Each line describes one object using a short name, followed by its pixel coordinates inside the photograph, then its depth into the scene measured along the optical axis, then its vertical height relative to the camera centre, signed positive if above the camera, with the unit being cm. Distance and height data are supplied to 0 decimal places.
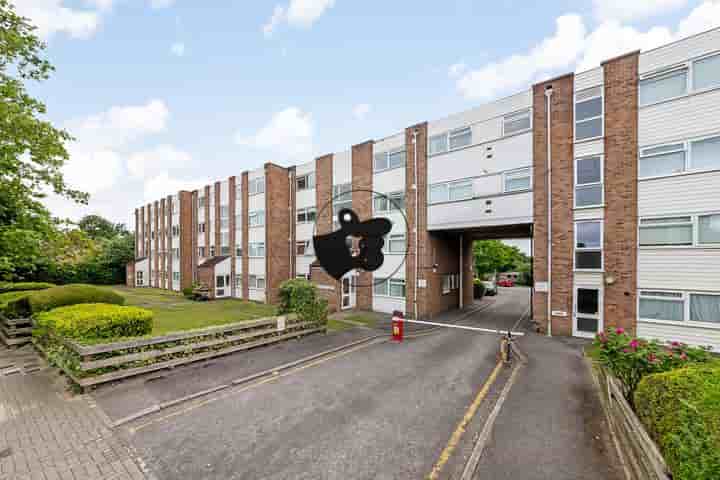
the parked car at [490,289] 2727 -477
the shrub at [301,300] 1148 -248
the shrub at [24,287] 1321 -225
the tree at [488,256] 3591 -208
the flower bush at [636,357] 480 -203
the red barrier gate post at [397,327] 1112 -346
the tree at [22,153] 878 +299
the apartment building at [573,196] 1004 +209
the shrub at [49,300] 938 -210
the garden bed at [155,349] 623 -296
